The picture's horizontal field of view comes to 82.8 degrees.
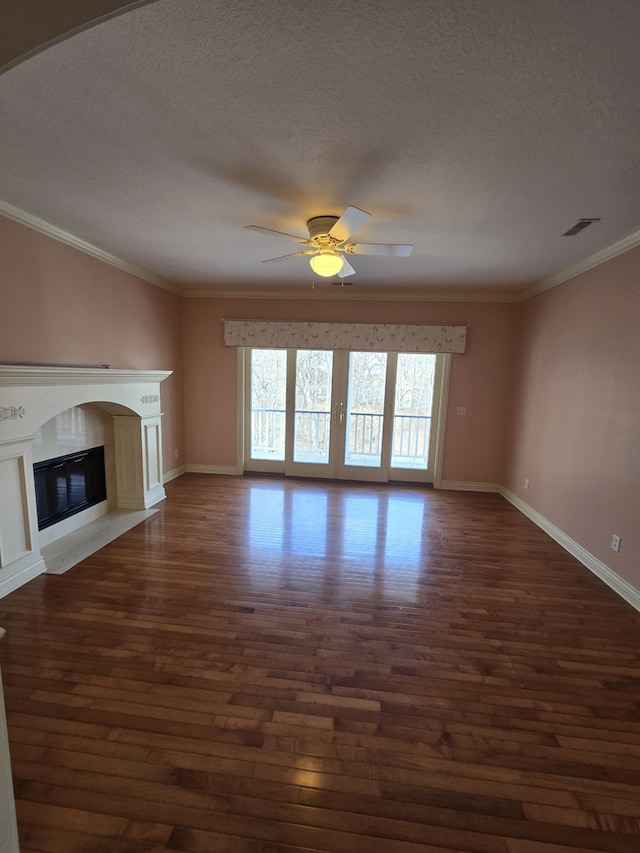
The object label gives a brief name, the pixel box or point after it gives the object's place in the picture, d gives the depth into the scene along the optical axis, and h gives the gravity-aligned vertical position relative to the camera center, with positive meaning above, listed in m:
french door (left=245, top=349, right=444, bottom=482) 5.11 -0.44
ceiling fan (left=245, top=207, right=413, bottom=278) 2.44 +0.93
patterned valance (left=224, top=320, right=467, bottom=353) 4.77 +0.60
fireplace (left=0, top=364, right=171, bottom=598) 2.43 -0.61
